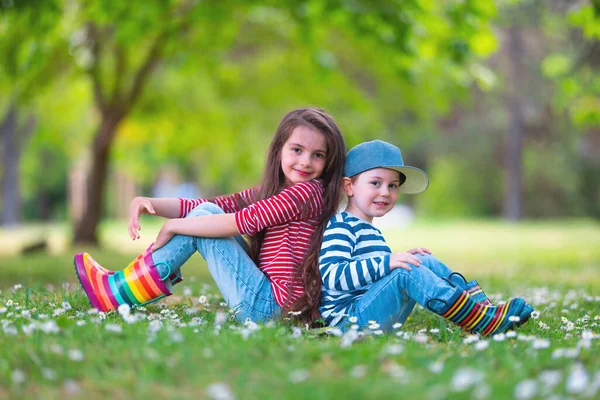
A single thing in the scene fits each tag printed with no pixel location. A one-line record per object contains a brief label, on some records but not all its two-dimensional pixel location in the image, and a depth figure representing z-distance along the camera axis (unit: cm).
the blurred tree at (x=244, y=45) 813
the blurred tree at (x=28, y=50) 752
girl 399
